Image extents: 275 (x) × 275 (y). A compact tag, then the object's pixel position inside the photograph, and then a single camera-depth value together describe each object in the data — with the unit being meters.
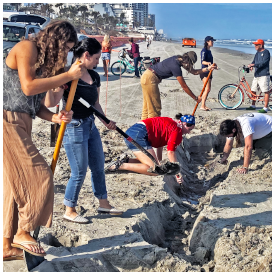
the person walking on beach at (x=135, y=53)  15.17
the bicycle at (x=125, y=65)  15.60
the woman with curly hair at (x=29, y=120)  2.77
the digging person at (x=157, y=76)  6.32
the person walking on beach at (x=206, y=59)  9.40
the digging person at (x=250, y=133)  5.46
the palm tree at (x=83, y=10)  94.31
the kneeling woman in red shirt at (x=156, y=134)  5.01
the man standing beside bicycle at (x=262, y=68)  9.59
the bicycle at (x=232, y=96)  10.11
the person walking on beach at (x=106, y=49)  13.93
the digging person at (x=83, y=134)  3.48
